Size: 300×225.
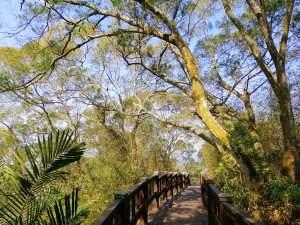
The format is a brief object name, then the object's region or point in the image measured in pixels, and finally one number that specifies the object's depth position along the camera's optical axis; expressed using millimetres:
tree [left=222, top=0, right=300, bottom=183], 5073
